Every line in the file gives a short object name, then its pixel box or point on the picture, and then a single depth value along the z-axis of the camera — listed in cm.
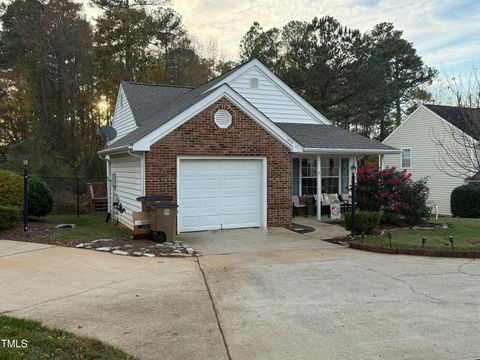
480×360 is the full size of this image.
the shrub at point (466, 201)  1897
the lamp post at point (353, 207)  1029
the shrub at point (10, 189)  1205
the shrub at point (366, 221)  1023
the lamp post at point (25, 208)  1065
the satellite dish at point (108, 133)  1685
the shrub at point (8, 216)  1048
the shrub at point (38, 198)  1327
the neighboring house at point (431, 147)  2297
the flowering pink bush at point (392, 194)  1232
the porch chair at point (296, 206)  1507
